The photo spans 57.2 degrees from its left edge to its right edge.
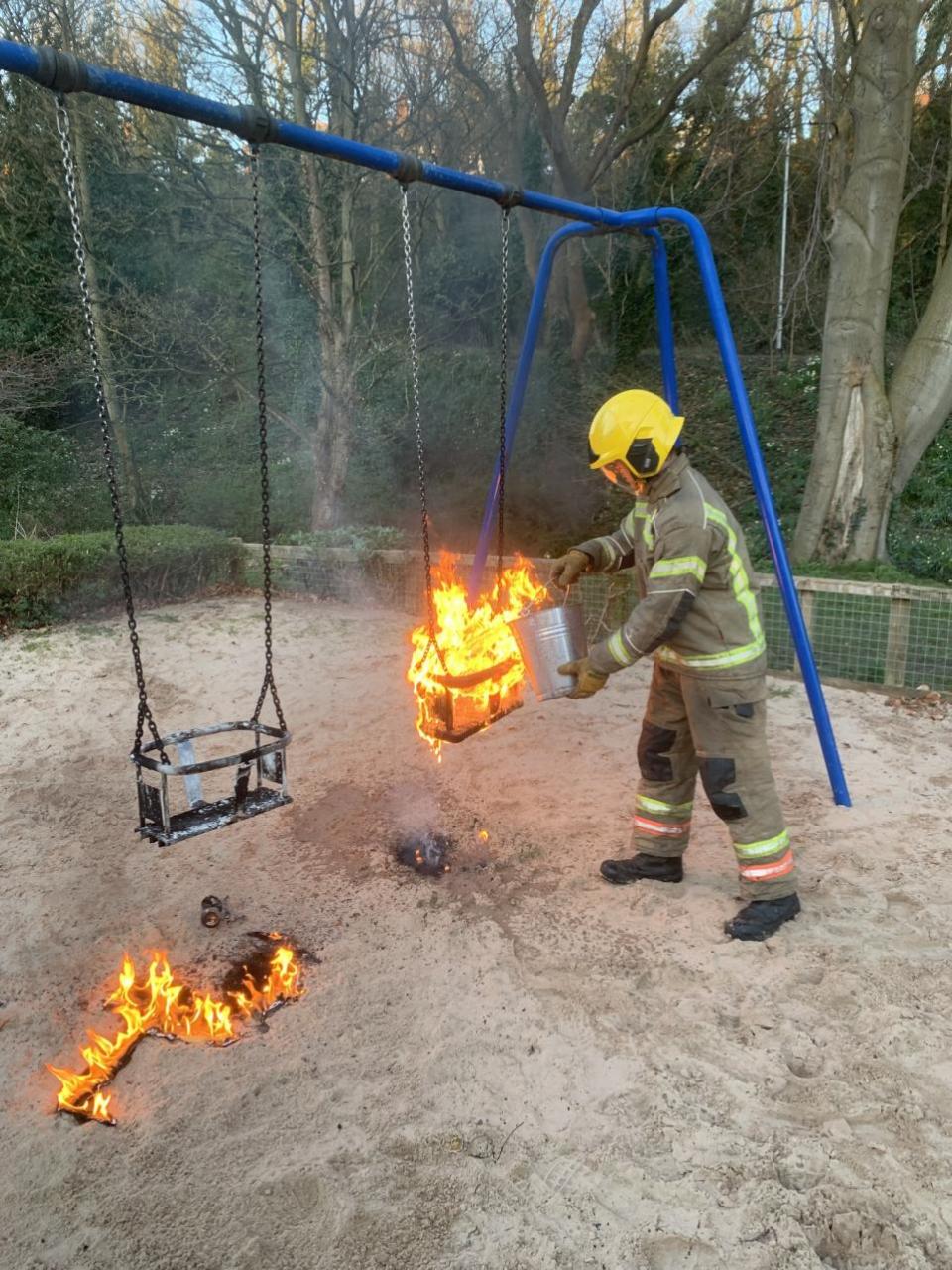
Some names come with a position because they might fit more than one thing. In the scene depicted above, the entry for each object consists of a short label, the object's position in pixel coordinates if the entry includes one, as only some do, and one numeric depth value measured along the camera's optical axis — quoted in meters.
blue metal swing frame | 2.80
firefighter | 3.44
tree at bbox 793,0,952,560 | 7.43
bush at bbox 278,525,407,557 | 9.02
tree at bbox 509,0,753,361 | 9.85
